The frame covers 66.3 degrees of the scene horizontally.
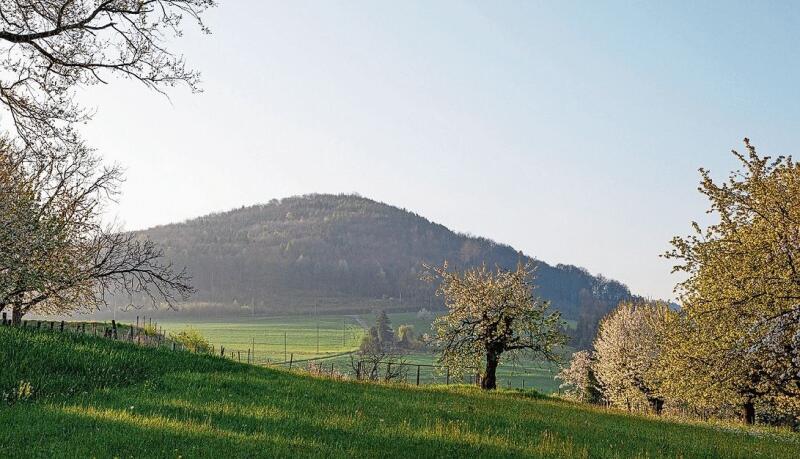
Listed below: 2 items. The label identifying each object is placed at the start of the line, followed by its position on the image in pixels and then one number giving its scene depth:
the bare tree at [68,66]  19.20
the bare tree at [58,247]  22.91
